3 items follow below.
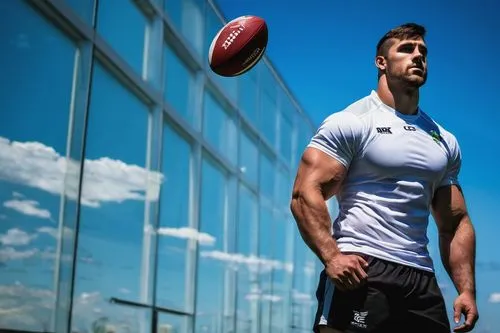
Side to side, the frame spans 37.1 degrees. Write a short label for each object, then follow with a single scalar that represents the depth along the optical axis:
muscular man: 2.07
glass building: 4.59
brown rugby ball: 4.14
